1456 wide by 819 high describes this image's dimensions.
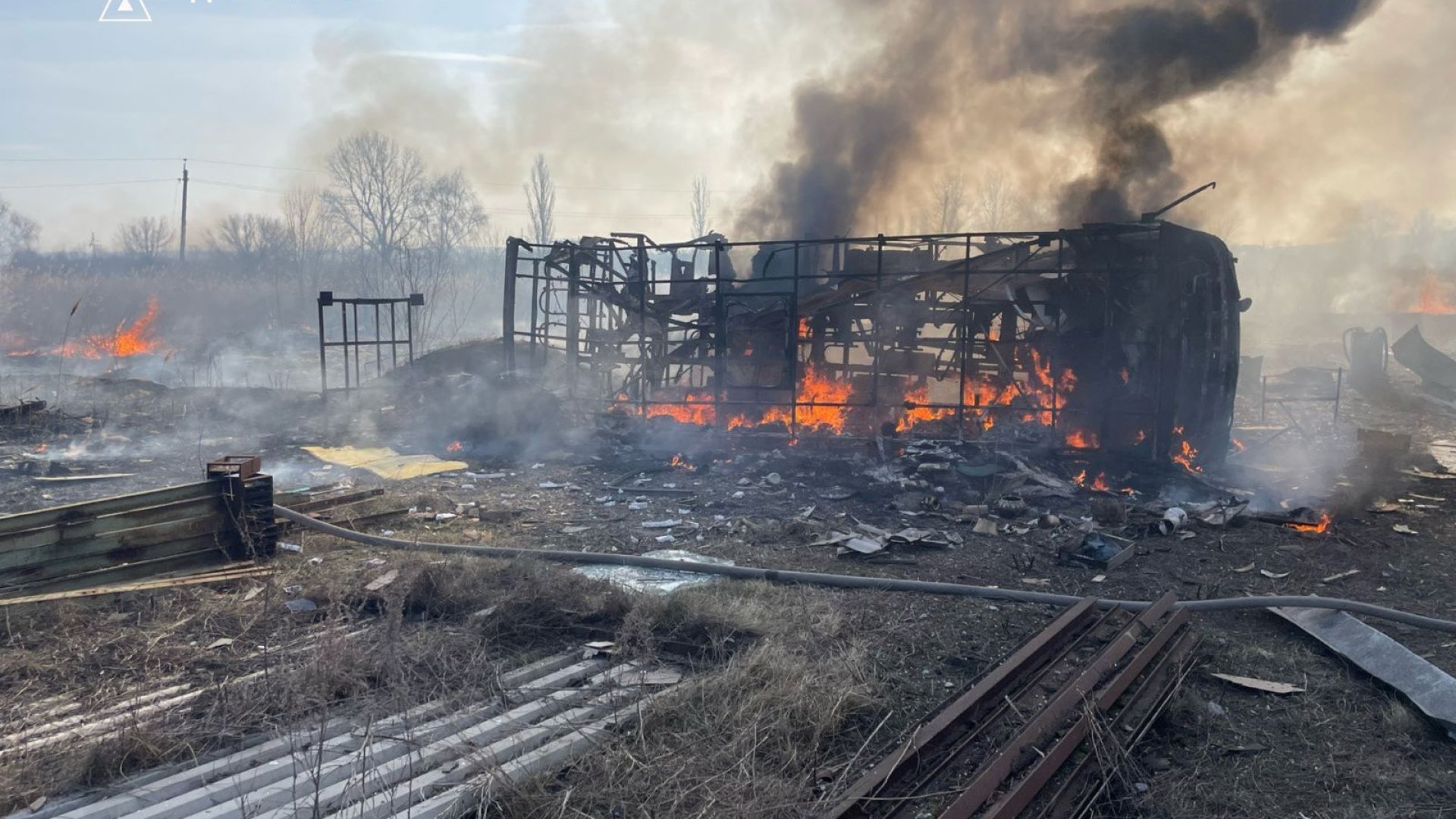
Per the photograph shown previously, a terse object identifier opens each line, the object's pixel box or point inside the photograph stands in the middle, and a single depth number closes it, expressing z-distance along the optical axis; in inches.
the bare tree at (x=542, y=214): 2128.4
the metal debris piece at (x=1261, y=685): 205.3
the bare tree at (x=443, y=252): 1788.9
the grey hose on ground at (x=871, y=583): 235.8
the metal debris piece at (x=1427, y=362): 895.4
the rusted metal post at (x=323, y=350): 614.3
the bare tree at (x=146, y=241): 2277.3
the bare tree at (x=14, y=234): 1806.1
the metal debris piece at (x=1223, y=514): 362.3
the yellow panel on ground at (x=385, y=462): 490.3
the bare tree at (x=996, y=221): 1895.9
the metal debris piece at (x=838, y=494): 423.2
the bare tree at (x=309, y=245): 1850.4
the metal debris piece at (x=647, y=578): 279.3
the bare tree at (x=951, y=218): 1817.2
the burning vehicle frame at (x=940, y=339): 464.8
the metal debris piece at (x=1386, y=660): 188.1
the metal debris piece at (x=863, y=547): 319.0
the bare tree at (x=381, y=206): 1808.6
